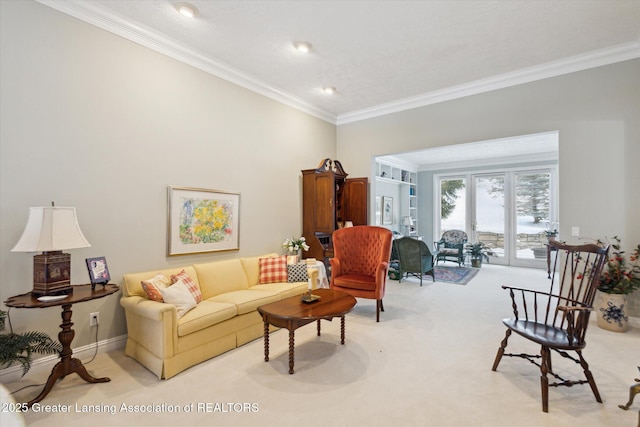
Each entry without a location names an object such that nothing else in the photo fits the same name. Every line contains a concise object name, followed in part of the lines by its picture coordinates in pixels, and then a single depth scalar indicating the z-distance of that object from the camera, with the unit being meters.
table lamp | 2.28
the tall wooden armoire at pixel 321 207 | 5.12
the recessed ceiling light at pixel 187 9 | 2.88
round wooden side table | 2.21
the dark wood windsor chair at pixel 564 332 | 2.08
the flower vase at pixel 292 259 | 4.20
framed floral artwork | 3.52
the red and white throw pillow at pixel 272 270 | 4.04
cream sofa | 2.55
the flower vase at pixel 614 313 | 3.43
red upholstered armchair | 3.91
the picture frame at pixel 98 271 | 2.63
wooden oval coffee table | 2.55
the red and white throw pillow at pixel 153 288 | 2.81
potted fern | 2.13
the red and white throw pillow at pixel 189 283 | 3.12
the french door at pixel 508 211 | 7.70
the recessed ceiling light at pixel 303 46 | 3.52
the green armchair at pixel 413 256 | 5.74
